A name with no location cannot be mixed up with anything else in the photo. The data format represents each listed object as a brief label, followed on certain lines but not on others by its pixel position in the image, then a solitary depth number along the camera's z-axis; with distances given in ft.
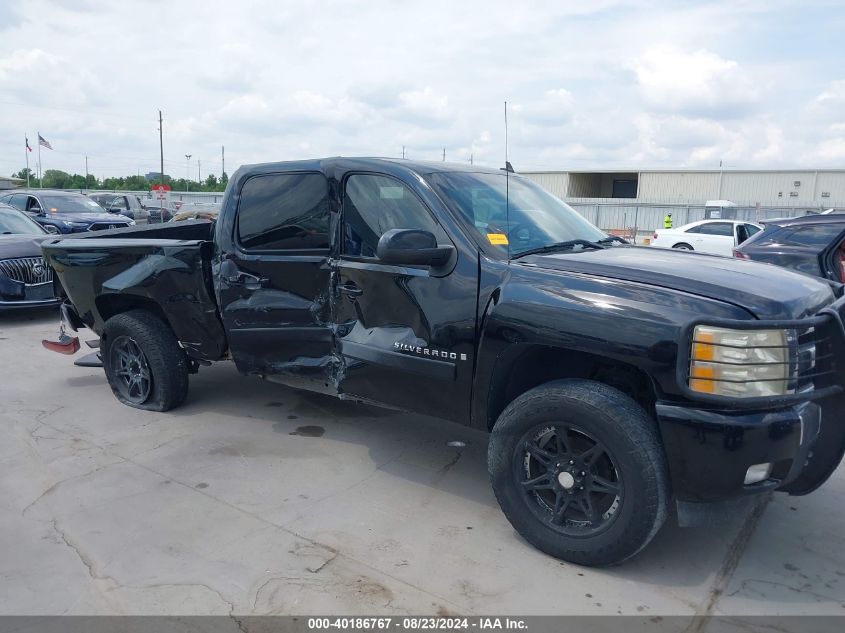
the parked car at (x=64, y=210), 55.21
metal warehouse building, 92.94
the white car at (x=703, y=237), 58.23
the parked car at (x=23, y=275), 28.14
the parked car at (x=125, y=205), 90.96
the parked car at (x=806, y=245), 21.50
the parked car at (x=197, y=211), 72.83
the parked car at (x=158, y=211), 92.12
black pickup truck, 9.39
